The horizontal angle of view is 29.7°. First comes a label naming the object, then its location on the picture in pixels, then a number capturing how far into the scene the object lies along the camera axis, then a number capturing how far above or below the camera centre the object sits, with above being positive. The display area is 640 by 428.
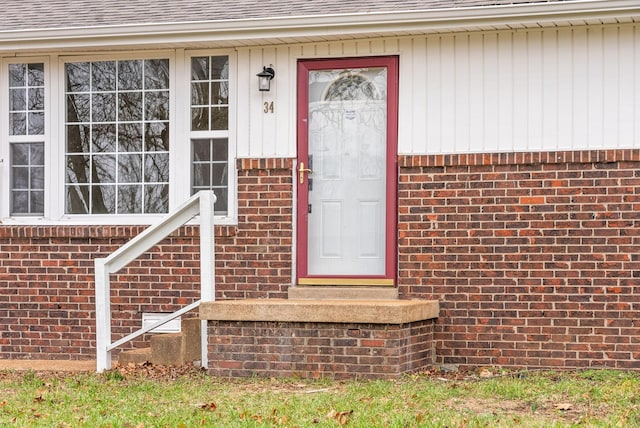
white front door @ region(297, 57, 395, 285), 11.02 +0.55
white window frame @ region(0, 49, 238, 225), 11.41 +0.93
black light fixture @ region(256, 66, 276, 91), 11.14 +1.45
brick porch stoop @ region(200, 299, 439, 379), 9.66 -0.85
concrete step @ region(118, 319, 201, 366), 10.59 -1.00
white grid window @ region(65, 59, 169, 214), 11.65 +0.95
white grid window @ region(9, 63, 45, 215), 11.90 +1.00
